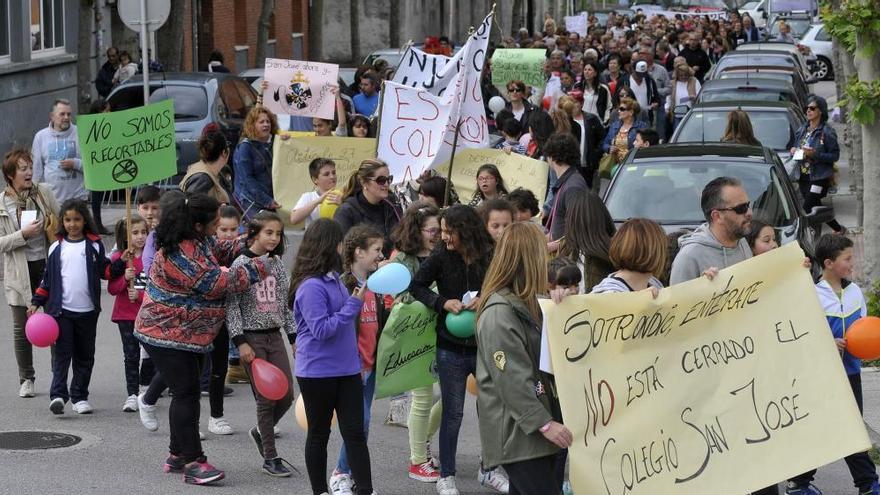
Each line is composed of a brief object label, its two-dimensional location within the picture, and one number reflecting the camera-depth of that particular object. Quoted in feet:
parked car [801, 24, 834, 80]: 145.38
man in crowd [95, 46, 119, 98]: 82.17
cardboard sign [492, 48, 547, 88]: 68.95
